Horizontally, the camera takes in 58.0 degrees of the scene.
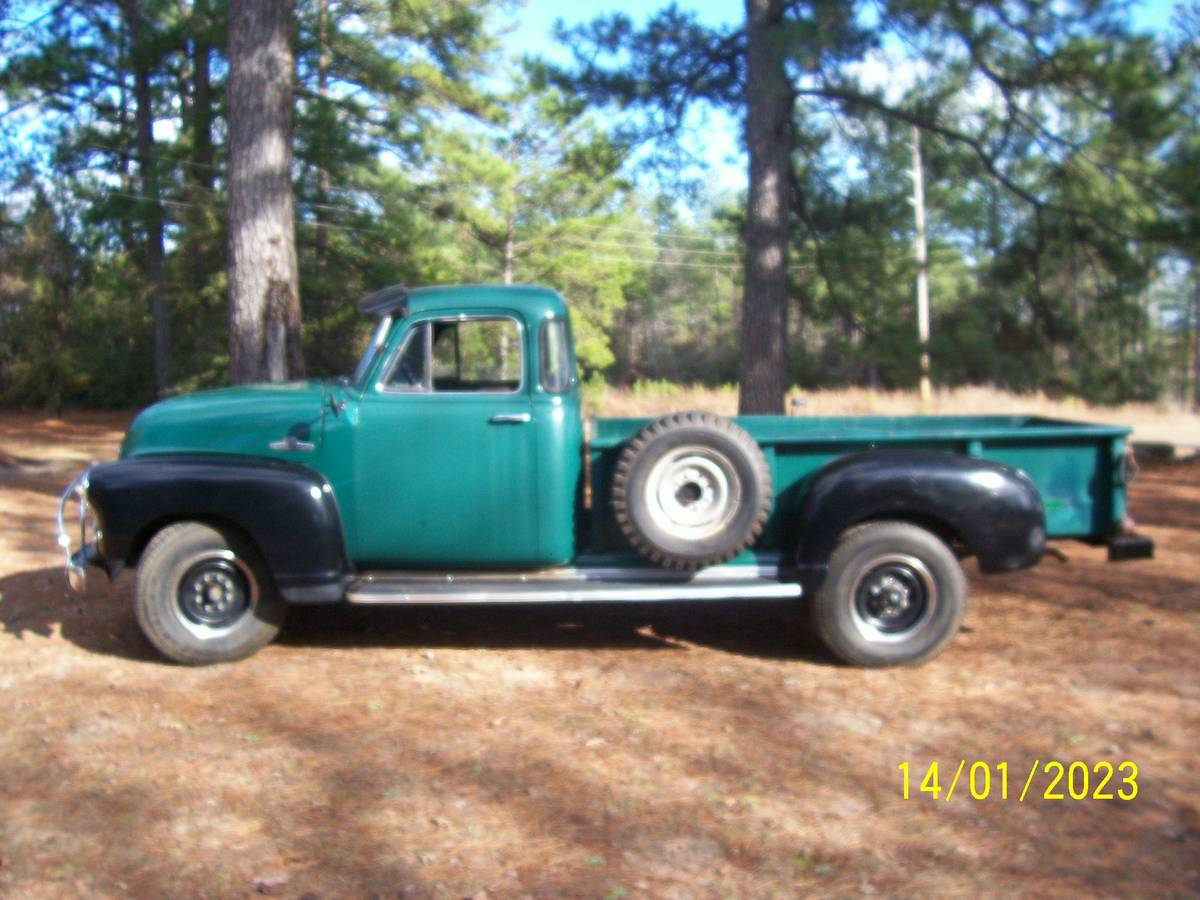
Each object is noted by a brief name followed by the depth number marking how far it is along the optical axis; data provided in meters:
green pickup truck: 5.32
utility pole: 12.30
